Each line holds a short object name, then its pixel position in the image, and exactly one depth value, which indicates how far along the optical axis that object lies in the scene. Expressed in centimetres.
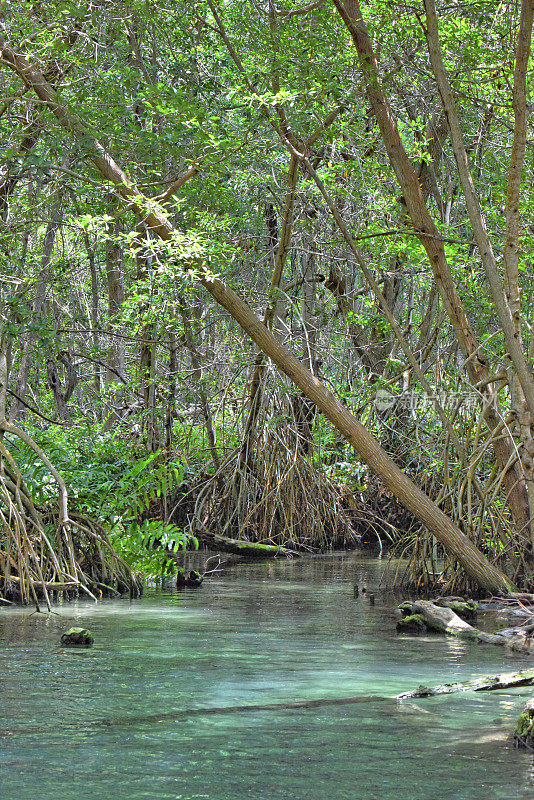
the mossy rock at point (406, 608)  1530
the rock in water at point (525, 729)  788
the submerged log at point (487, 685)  986
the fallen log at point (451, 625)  1355
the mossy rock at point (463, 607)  1579
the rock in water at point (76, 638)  1277
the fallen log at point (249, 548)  2528
